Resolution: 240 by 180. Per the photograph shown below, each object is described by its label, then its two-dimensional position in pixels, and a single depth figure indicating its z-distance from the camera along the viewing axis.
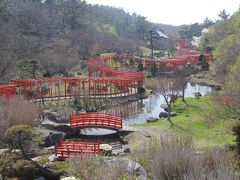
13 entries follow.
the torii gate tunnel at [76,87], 34.00
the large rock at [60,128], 25.70
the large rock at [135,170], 9.44
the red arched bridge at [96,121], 25.72
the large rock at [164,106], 33.54
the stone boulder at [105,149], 19.94
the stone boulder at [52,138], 22.81
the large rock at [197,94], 37.20
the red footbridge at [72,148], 19.05
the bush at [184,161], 7.03
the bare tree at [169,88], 30.03
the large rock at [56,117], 27.30
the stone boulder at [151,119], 29.02
